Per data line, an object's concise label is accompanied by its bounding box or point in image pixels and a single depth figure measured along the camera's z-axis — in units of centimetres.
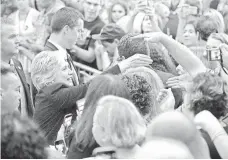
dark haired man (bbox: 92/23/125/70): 959
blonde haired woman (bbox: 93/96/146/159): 450
